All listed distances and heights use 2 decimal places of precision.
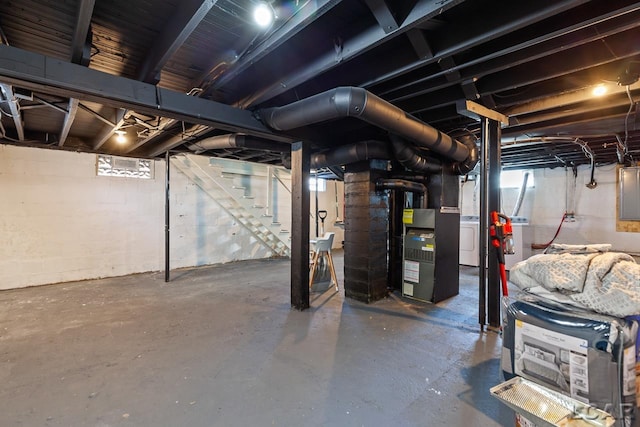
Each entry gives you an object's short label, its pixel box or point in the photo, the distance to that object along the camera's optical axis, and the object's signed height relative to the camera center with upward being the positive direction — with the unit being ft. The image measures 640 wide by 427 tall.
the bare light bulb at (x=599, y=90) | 8.25 +3.60
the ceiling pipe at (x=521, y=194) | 24.64 +1.80
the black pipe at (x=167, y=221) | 15.57 -0.45
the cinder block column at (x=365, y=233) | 12.29 -0.83
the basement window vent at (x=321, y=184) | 26.55 +2.74
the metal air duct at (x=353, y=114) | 7.03 +2.72
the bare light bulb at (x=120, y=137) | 13.26 +3.72
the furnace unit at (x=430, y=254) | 12.19 -1.71
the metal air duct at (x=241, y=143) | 12.50 +3.18
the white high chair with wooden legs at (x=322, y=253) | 13.47 -1.81
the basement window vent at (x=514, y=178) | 24.70 +3.19
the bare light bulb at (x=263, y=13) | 5.16 +3.60
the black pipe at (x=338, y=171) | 17.91 +2.79
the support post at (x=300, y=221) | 11.17 -0.27
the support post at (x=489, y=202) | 9.53 +0.42
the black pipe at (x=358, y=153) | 11.71 +2.55
